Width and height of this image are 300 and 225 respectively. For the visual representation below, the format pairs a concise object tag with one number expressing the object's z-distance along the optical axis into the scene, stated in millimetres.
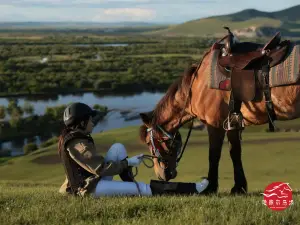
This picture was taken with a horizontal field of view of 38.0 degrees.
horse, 6035
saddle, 6000
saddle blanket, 5785
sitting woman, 5316
